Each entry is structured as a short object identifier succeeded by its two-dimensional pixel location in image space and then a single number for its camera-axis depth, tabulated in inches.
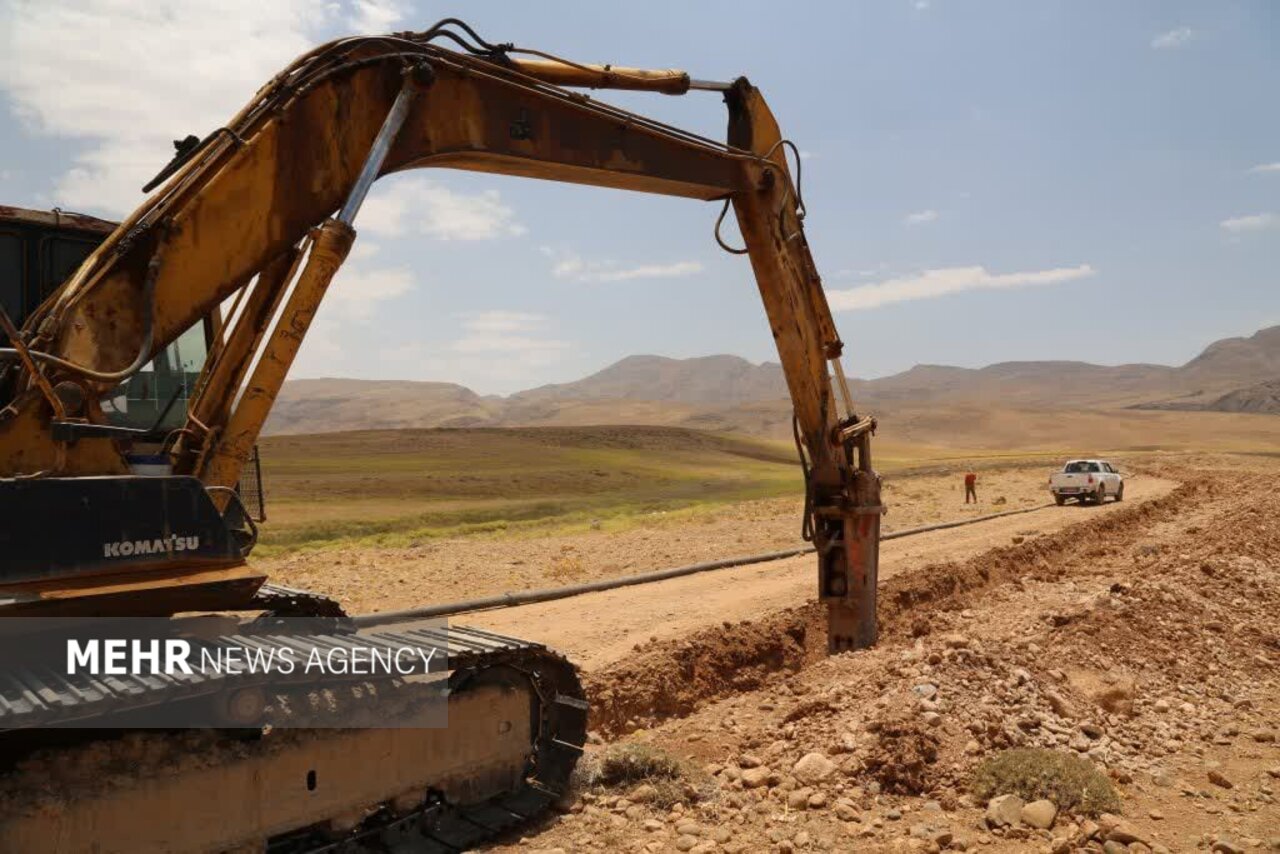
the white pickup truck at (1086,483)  1175.0
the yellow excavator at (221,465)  185.9
